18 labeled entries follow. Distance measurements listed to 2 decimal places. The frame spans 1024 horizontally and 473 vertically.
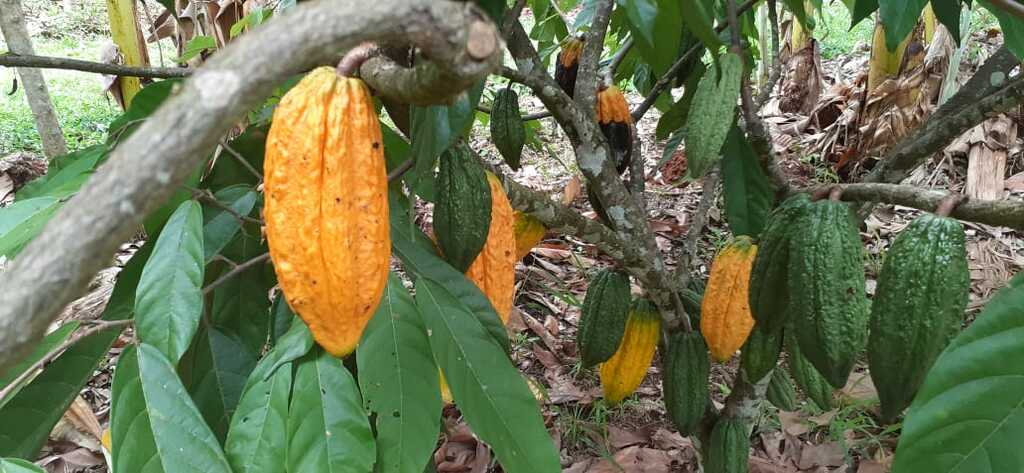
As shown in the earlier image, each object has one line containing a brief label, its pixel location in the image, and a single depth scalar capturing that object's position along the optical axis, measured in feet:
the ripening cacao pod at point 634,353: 4.42
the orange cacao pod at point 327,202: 1.93
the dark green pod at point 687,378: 4.05
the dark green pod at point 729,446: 4.39
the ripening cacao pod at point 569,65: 4.61
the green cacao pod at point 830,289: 2.46
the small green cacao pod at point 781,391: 4.81
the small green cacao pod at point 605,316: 4.08
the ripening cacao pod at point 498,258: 3.04
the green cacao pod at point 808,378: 4.02
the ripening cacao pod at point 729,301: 3.51
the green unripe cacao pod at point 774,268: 2.75
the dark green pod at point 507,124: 3.95
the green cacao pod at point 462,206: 2.78
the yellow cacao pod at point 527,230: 4.15
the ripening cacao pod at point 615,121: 4.39
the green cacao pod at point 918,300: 2.24
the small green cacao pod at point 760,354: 3.50
